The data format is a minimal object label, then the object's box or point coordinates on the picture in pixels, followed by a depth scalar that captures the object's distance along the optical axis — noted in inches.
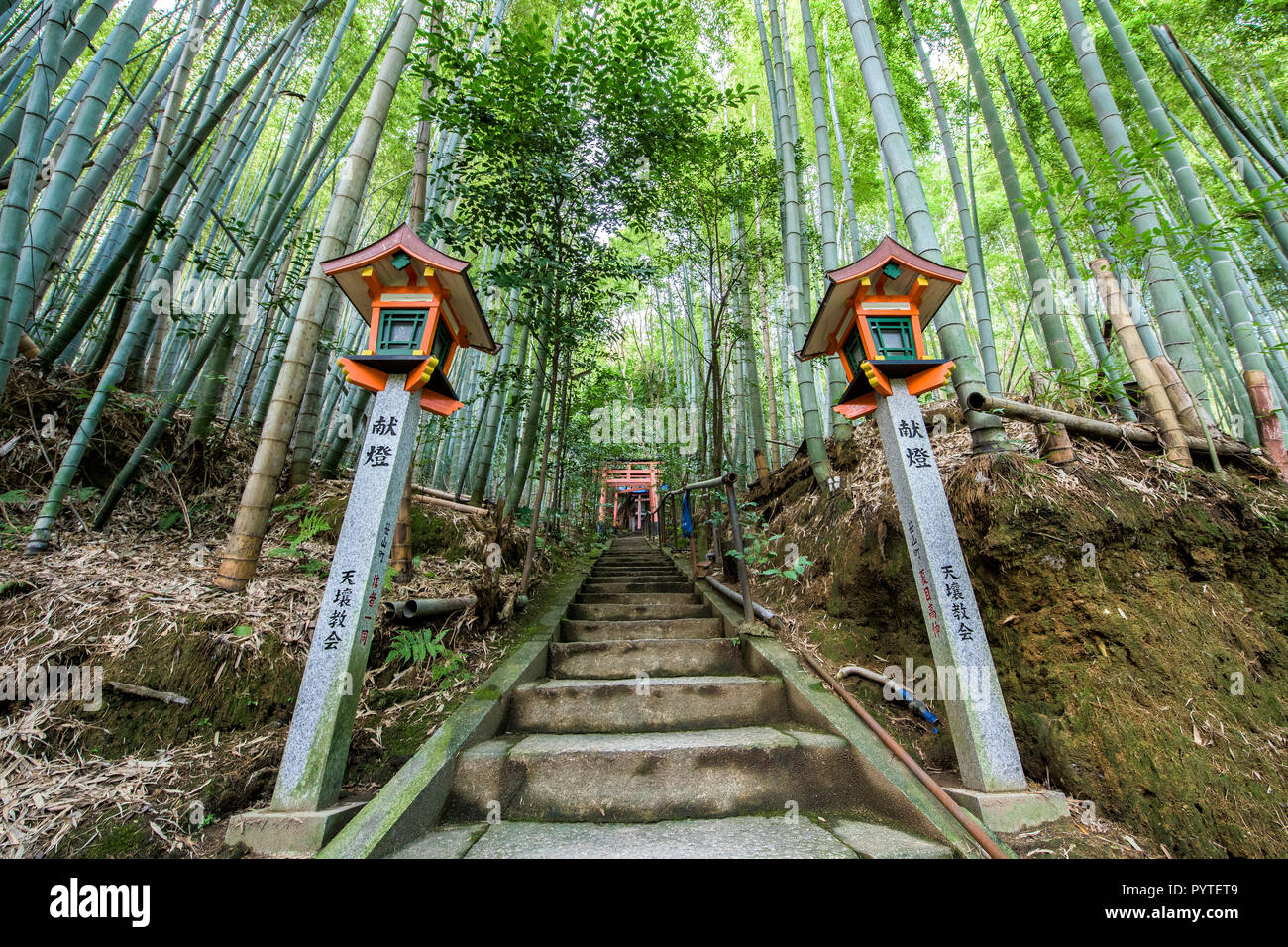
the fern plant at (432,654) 102.6
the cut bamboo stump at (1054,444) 103.3
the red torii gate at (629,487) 657.0
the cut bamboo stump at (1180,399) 110.3
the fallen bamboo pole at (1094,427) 102.2
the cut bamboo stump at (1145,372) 106.3
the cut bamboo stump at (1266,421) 110.8
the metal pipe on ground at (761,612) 129.8
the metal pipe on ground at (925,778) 63.2
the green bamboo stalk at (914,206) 105.8
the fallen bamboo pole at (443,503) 172.9
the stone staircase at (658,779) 68.4
